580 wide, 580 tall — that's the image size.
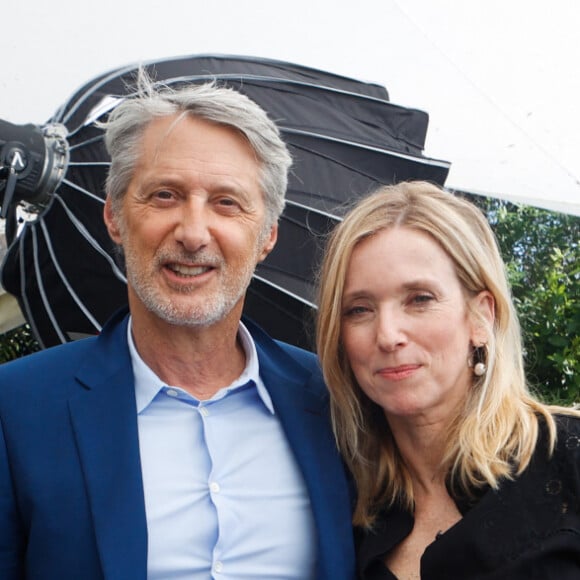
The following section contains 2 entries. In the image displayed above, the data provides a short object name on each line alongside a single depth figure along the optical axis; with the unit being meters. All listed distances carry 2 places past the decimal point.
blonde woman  0.78
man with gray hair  0.76
